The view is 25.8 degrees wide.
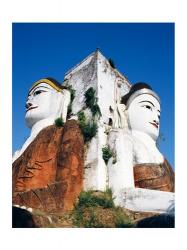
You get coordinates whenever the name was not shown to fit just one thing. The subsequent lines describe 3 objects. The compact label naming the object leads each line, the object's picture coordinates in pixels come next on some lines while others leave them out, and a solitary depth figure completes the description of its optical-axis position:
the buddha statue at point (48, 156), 16.20
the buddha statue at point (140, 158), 16.23
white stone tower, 17.78
